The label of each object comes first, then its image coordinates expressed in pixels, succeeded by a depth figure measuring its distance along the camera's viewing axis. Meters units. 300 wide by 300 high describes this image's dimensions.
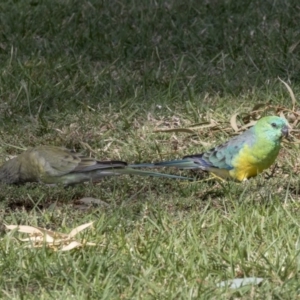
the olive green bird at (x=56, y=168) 10.59
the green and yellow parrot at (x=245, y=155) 10.53
